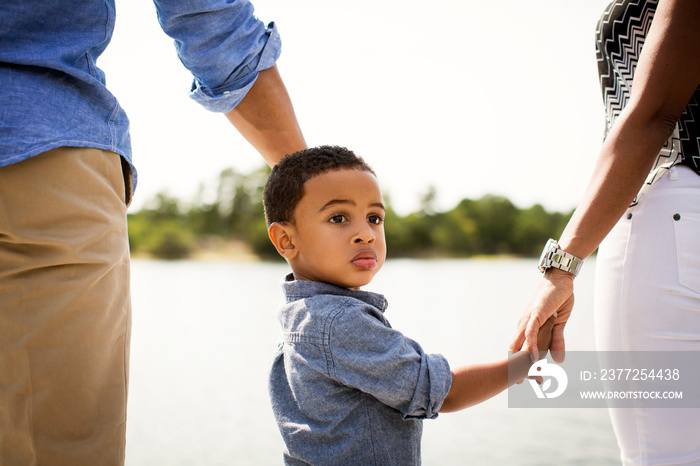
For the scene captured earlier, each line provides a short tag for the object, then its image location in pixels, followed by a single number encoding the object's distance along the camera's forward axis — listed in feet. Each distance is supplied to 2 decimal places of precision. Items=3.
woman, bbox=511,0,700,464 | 4.19
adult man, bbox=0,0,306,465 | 3.24
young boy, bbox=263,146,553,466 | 3.78
